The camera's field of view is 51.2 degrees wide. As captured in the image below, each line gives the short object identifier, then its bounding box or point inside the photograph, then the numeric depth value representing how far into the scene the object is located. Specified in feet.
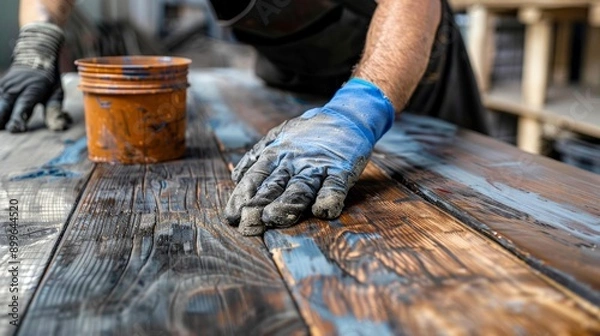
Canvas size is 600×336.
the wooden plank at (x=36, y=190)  2.94
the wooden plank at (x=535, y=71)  10.37
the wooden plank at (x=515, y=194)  3.06
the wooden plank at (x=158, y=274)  2.52
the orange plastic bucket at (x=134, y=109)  4.69
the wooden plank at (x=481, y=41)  11.89
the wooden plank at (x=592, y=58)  12.64
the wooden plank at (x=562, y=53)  13.75
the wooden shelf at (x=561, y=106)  9.45
